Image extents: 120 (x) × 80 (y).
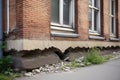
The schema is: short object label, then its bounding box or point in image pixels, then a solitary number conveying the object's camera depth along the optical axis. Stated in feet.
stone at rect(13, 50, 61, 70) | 9.66
